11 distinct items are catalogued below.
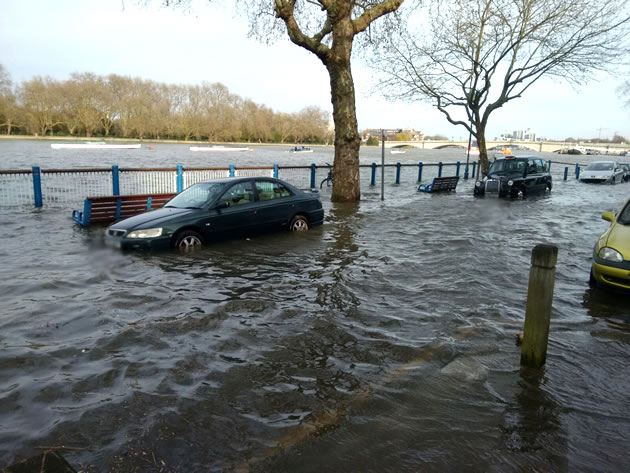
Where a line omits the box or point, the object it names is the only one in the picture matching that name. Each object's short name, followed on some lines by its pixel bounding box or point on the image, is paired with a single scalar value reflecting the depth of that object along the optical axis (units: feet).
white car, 92.81
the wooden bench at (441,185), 68.03
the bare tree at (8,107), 291.17
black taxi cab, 60.85
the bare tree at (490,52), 74.18
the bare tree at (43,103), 311.27
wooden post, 12.32
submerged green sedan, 26.11
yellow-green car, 19.22
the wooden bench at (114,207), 35.17
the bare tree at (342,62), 46.73
